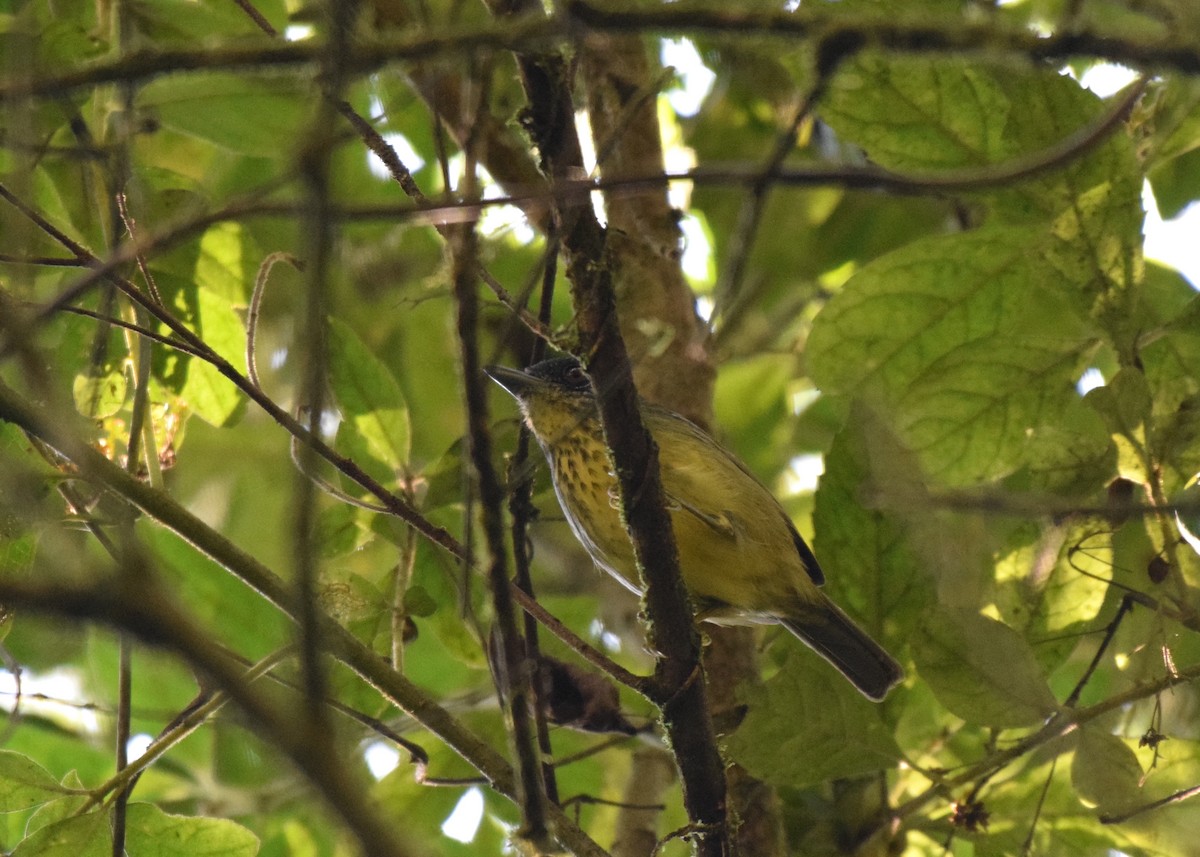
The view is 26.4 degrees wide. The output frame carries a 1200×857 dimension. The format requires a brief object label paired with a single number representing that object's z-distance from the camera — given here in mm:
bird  6957
